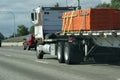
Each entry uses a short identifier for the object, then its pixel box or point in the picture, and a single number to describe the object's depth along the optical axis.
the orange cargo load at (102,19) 21.19
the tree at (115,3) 68.94
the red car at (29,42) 46.97
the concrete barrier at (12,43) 76.88
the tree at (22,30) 143.88
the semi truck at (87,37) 20.27
